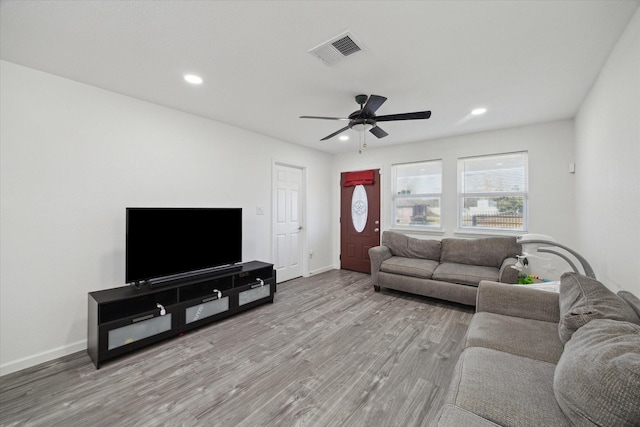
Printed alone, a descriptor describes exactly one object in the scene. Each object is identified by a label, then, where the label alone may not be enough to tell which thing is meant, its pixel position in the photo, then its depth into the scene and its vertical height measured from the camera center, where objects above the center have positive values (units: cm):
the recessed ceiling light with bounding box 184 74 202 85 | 246 +129
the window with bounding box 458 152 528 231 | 397 +39
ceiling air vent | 191 +129
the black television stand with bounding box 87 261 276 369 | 227 -97
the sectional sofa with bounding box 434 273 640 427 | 85 -72
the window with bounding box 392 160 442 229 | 469 +41
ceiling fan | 243 +101
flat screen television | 259 -33
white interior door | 462 -13
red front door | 529 -6
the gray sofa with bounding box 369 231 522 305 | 347 -74
